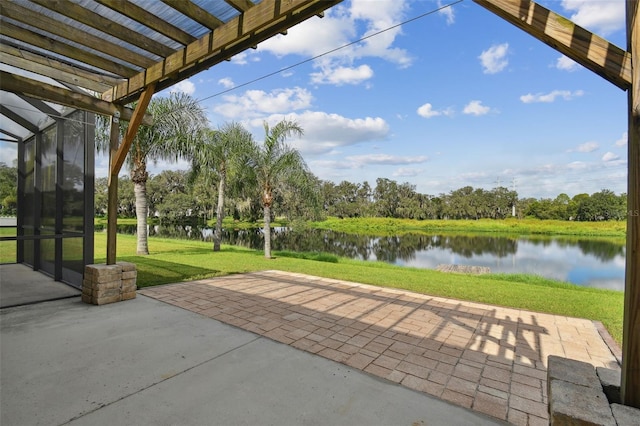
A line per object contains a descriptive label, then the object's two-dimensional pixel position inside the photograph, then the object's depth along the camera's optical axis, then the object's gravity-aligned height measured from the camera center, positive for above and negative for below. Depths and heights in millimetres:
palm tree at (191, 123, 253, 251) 9875 +1906
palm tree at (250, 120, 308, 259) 9398 +1575
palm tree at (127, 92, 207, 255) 8805 +2197
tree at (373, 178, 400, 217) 46175 +2488
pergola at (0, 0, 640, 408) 1137 +1541
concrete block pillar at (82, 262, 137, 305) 3732 -885
